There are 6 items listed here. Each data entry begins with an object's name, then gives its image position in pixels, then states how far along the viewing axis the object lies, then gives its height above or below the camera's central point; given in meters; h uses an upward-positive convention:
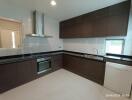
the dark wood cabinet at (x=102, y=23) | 2.05 +0.69
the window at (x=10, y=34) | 2.81 +0.31
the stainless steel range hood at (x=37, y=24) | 2.95 +0.73
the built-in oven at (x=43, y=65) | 2.94 -0.87
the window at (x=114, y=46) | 2.51 -0.05
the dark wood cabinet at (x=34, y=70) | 2.10 -0.90
